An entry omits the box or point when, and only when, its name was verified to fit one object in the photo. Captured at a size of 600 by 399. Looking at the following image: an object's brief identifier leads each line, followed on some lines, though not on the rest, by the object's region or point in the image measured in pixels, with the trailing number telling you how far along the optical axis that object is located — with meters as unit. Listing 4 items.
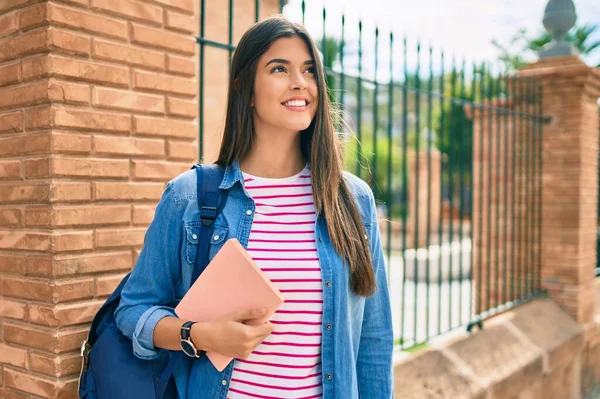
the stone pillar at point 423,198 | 21.19
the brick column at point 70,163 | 2.06
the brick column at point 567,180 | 6.13
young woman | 1.76
